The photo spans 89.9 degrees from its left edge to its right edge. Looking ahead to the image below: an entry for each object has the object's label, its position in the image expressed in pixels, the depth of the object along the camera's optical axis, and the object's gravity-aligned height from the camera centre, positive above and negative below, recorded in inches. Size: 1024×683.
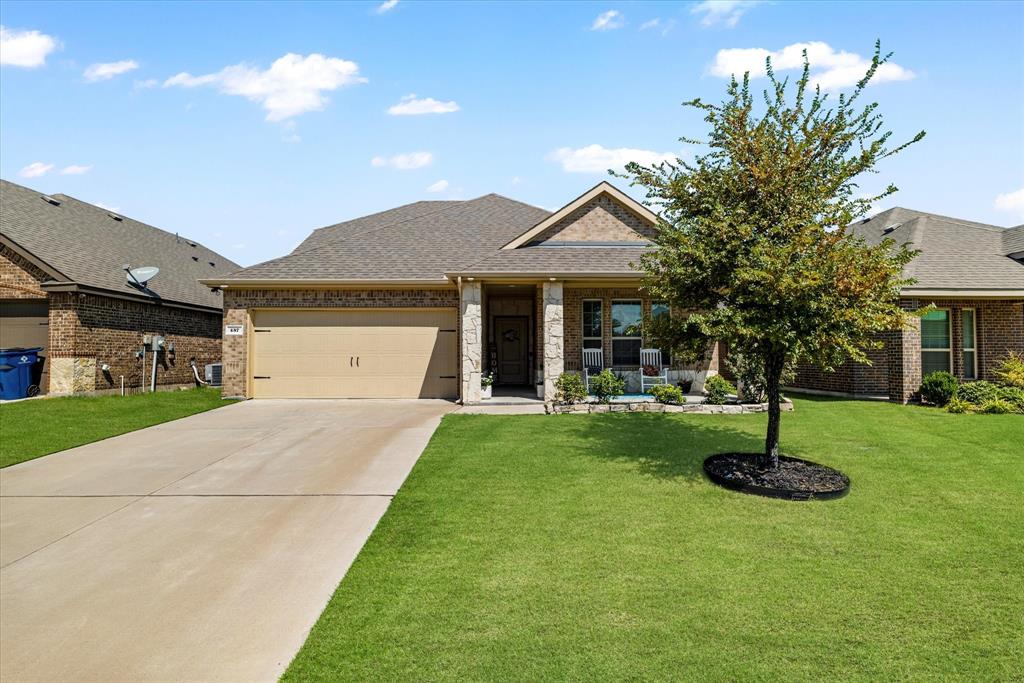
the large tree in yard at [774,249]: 231.6 +46.7
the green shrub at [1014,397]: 434.6 -44.1
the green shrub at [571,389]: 458.9 -38.1
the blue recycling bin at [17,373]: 546.9 -28.1
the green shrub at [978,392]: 447.8 -40.7
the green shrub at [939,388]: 473.7 -39.3
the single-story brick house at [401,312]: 546.6 +38.6
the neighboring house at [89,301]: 557.3 +55.3
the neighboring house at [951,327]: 507.2 +20.1
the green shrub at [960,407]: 443.2 -52.7
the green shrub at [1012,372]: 481.7 -24.4
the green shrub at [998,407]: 431.5 -51.6
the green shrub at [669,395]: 458.0 -43.5
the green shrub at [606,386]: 461.4 -36.2
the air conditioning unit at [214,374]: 734.5 -39.3
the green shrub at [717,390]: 457.7 -39.4
